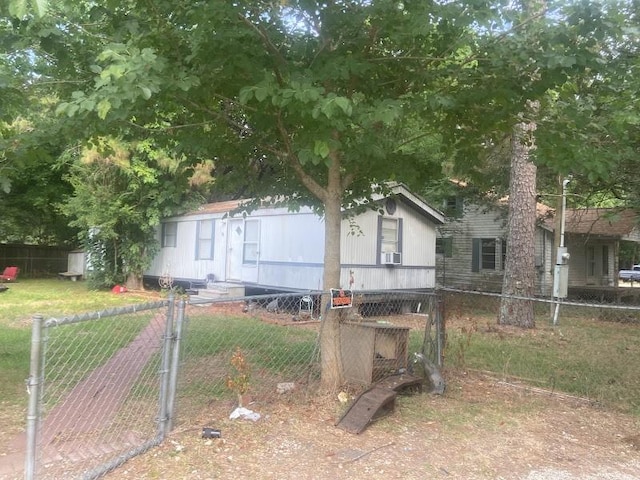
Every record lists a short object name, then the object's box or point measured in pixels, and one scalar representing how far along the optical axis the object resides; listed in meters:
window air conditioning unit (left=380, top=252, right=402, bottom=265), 13.39
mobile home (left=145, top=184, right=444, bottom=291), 12.64
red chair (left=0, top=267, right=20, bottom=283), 19.75
